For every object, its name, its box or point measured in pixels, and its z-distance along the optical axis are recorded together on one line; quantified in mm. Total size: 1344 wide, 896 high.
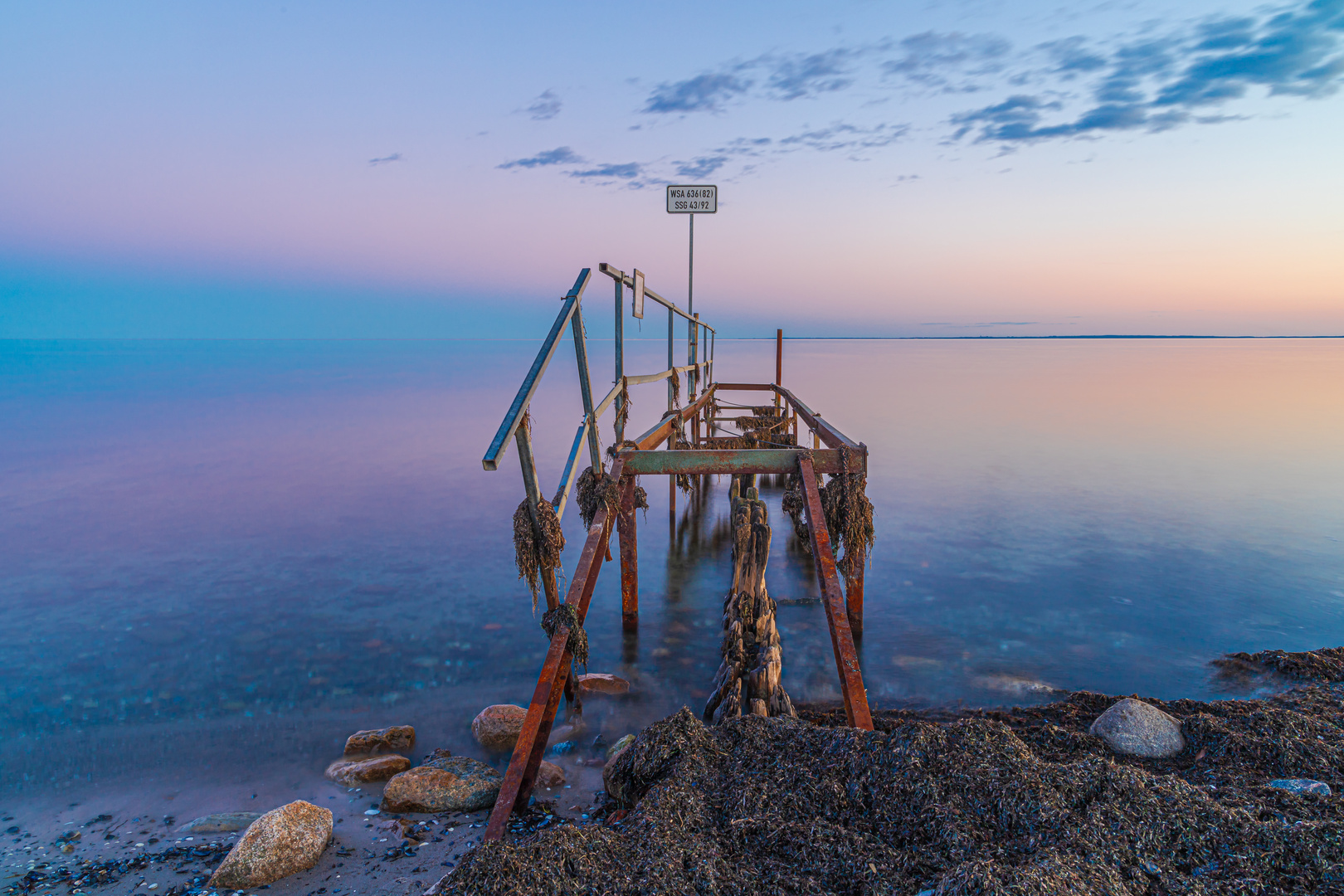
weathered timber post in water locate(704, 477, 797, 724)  5082
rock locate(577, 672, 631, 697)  5977
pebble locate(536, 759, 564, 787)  4355
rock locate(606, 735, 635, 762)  4527
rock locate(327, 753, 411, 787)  4559
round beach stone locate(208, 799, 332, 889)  3328
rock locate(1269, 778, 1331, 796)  3281
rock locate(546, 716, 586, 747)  5094
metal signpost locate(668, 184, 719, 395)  10023
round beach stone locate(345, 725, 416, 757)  4984
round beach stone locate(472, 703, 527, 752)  5055
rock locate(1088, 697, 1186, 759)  4262
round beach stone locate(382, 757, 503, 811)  4047
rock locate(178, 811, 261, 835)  4031
